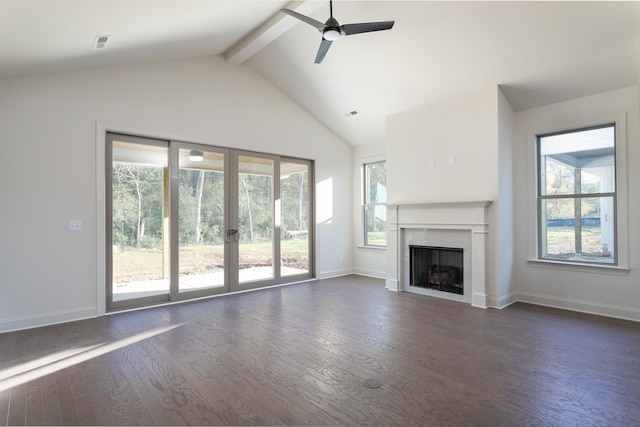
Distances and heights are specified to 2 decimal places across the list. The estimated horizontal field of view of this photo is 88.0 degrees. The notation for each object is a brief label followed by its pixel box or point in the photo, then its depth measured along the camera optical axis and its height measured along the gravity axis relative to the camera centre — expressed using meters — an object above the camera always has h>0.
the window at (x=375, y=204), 6.82 +0.26
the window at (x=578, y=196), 4.30 +0.26
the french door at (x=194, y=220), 4.53 -0.04
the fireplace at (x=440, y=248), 4.67 -0.49
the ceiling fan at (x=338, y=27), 3.22 +1.89
